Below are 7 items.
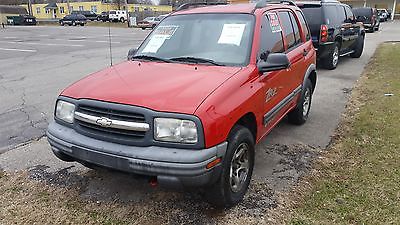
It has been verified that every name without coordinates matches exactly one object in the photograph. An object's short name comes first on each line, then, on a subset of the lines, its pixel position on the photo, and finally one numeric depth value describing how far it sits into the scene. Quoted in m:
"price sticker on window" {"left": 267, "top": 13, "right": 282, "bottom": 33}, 4.23
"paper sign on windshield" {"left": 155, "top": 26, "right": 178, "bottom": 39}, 4.14
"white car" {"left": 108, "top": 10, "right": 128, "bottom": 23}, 56.21
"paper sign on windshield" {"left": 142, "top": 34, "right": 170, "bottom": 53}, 4.10
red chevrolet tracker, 2.69
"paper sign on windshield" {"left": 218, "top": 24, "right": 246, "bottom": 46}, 3.74
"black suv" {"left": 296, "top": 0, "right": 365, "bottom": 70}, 9.80
